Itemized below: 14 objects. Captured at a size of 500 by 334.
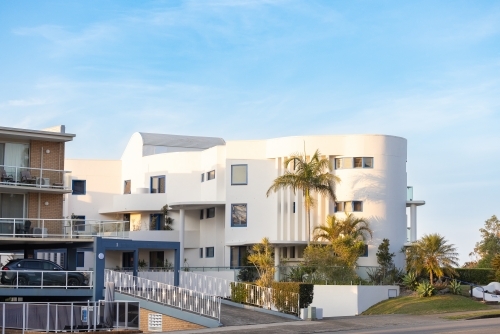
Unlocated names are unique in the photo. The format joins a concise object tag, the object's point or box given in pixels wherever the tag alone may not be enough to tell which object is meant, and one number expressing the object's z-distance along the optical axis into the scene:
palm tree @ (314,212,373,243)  48.38
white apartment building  49.81
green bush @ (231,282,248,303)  39.72
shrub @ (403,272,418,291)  45.11
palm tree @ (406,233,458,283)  44.47
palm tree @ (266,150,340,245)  48.16
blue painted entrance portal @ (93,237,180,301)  37.06
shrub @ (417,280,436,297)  42.42
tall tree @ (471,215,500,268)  74.07
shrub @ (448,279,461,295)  43.56
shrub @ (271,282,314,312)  36.56
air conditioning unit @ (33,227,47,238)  39.50
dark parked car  36.50
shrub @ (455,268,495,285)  52.21
